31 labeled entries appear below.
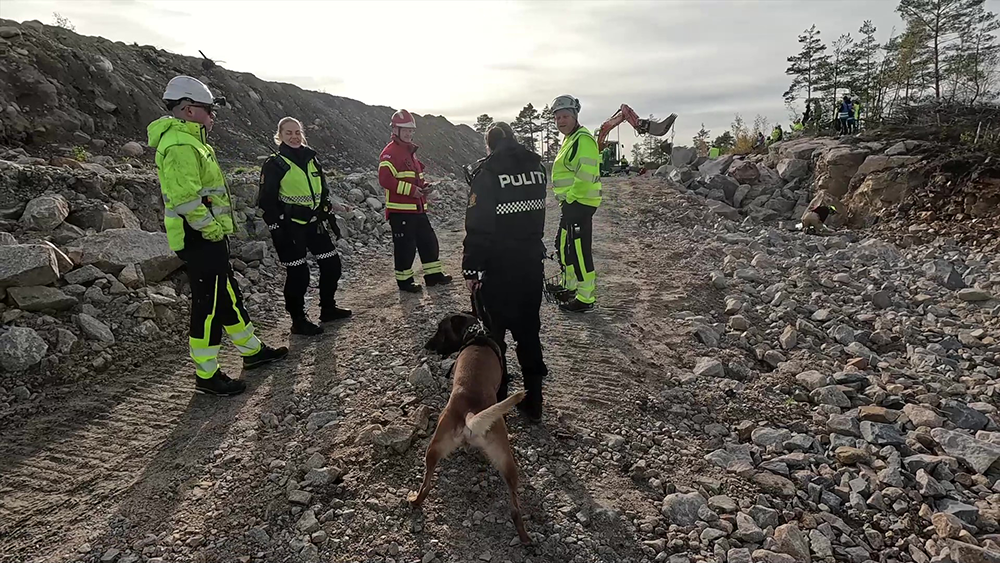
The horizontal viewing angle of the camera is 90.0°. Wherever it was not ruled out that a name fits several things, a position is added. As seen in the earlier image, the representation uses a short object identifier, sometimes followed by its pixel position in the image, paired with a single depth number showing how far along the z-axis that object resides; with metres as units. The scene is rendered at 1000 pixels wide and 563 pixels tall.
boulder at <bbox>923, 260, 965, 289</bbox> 6.77
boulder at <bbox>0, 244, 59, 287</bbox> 4.72
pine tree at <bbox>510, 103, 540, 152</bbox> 61.12
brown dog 2.65
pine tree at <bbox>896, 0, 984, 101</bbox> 24.12
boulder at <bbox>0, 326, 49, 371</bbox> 4.27
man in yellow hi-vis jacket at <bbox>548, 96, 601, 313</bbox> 5.75
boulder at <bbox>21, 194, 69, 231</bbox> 5.75
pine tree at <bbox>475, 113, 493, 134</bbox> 58.83
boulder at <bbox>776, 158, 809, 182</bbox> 13.83
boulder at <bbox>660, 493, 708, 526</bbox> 2.98
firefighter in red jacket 6.83
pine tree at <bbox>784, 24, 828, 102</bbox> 34.69
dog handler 3.56
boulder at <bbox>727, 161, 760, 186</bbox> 14.45
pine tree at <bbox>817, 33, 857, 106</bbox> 33.06
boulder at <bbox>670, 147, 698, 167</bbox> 19.12
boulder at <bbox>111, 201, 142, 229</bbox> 6.51
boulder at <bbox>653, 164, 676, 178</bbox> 18.58
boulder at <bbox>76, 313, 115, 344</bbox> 4.81
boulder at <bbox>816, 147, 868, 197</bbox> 11.91
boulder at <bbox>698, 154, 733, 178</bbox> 15.74
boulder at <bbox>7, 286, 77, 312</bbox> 4.69
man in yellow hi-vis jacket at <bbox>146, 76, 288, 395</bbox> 4.07
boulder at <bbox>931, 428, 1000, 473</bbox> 3.28
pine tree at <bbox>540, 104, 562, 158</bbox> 60.41
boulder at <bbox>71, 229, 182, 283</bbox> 5.50
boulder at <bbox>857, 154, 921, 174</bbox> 10.71
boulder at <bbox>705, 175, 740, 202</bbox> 14.30
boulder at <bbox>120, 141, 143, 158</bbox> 12.37
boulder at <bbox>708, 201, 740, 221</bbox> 12.67
